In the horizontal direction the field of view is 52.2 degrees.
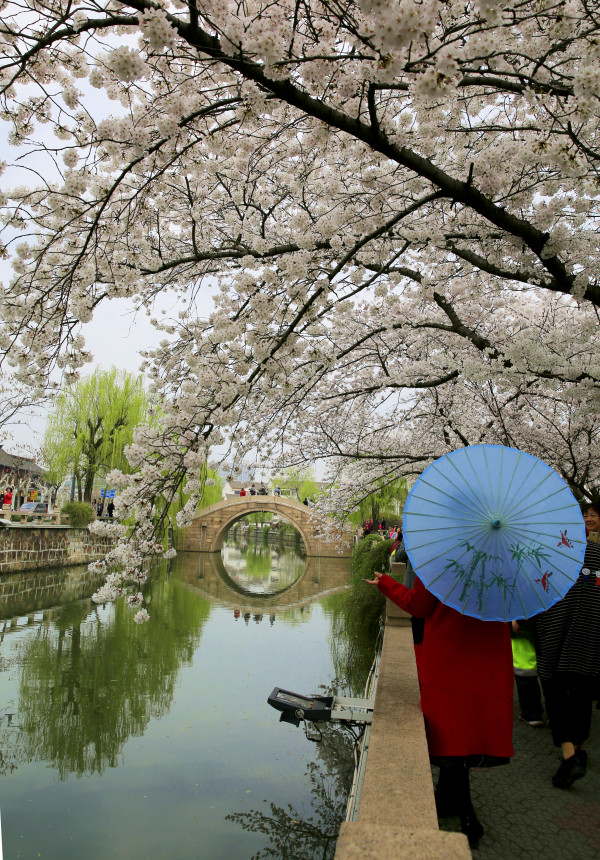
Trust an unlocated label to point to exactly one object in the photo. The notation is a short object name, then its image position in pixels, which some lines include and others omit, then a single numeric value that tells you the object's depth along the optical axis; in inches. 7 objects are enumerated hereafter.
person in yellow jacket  159.3
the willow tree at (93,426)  917.2
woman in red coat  93.8
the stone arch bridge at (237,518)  1216.2
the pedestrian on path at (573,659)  126.3
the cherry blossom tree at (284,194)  98.7
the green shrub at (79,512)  844.0
